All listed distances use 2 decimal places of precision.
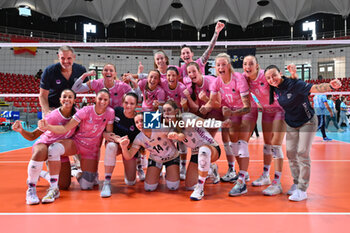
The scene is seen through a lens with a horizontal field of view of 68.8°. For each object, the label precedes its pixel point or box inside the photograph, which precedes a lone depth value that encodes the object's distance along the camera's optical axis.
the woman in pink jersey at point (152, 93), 3.47
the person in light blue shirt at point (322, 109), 8.19
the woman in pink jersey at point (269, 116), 3.20
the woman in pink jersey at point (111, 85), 3.69
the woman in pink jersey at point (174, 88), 3.44
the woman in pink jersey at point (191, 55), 3.98
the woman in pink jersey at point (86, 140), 2.98
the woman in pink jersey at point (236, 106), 3.18
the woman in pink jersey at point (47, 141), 2.83
